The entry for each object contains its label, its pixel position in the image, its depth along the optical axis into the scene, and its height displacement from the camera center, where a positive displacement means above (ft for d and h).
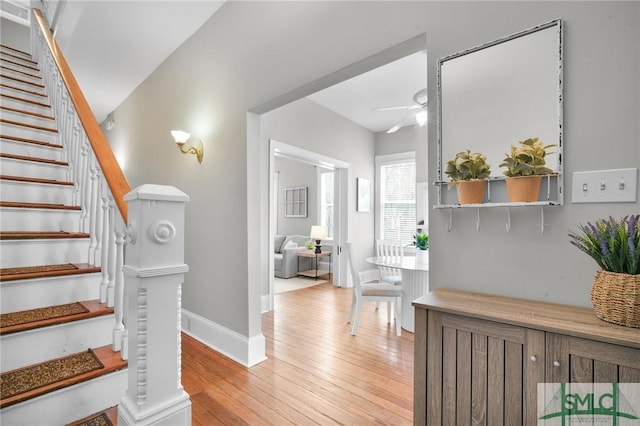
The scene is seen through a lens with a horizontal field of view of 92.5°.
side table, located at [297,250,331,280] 20.38 -3.54
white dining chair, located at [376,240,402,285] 12.62 -2.09
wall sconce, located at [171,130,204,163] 10.43 +2.32
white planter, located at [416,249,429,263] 11.55 -1.71
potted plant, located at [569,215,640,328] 3.01 -0.61
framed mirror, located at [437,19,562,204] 4.09 +1.70
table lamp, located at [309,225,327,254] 20.42 -1.54
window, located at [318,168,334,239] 23.56 +0.92
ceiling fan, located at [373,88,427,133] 10.68 +3.54
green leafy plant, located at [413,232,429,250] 11.64 -1.18
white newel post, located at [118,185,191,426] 3.82 -1.23
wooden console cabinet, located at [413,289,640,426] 3.04 -1.60
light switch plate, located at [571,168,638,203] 3.57 +0.31
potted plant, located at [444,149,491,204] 4.60 +0.52
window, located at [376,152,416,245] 18.89 +0.92
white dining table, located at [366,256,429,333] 10.69 -2.62
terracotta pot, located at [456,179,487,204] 4.58 +0.32
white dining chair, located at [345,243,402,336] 10.79 -3.01
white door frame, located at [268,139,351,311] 17.12 +0.00
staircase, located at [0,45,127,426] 4.40 -1.58
